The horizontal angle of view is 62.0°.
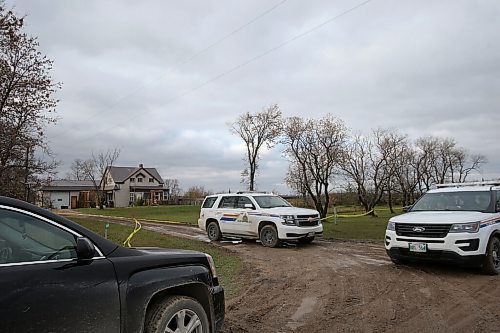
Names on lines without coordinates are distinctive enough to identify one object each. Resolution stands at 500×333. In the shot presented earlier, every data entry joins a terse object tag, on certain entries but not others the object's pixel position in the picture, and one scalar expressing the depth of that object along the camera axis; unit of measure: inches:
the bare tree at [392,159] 1603.0
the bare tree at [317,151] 1234.0
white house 3022.6
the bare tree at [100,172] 2490.5
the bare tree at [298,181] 1394.6
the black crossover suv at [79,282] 106.3
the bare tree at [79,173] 2955.2
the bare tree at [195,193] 3024.6
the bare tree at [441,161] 2392.0
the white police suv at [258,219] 514.9
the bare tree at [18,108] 743.1
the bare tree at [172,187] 3291.8
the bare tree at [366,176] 1451.8
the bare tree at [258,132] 2108.8
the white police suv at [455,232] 312.0
